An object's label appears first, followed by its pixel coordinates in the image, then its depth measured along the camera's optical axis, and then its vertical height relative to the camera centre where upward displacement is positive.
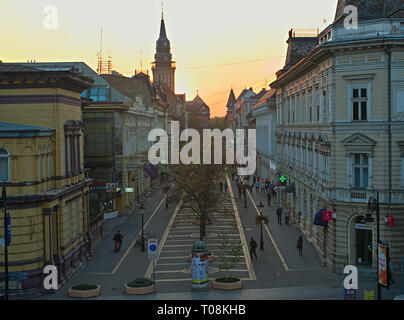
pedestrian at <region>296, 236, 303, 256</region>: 33.62 -5.94
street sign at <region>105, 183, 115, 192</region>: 47.78 -3.40
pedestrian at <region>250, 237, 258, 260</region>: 32.16 -5.72
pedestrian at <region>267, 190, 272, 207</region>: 57.21 -5.31
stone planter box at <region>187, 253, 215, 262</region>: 32.38 -6.43
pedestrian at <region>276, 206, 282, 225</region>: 45.82 -5.65
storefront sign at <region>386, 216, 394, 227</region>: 27.22 -3.65
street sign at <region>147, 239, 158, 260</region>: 25.75 -4.72
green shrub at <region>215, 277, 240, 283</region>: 26.41 -6.29
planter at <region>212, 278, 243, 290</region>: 26.02 -6.45
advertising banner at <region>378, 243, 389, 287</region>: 21.22 -4.62
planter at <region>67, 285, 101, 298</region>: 25.05 -6.49
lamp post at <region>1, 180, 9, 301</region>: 21.14 -3.19
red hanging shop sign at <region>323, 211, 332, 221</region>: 29.88 -3.72
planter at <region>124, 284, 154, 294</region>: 25.39 -6.46
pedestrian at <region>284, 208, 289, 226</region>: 45.44 -5.81
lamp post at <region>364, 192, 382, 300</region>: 20.92 -2.77
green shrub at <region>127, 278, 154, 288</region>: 25.64 -6.23
